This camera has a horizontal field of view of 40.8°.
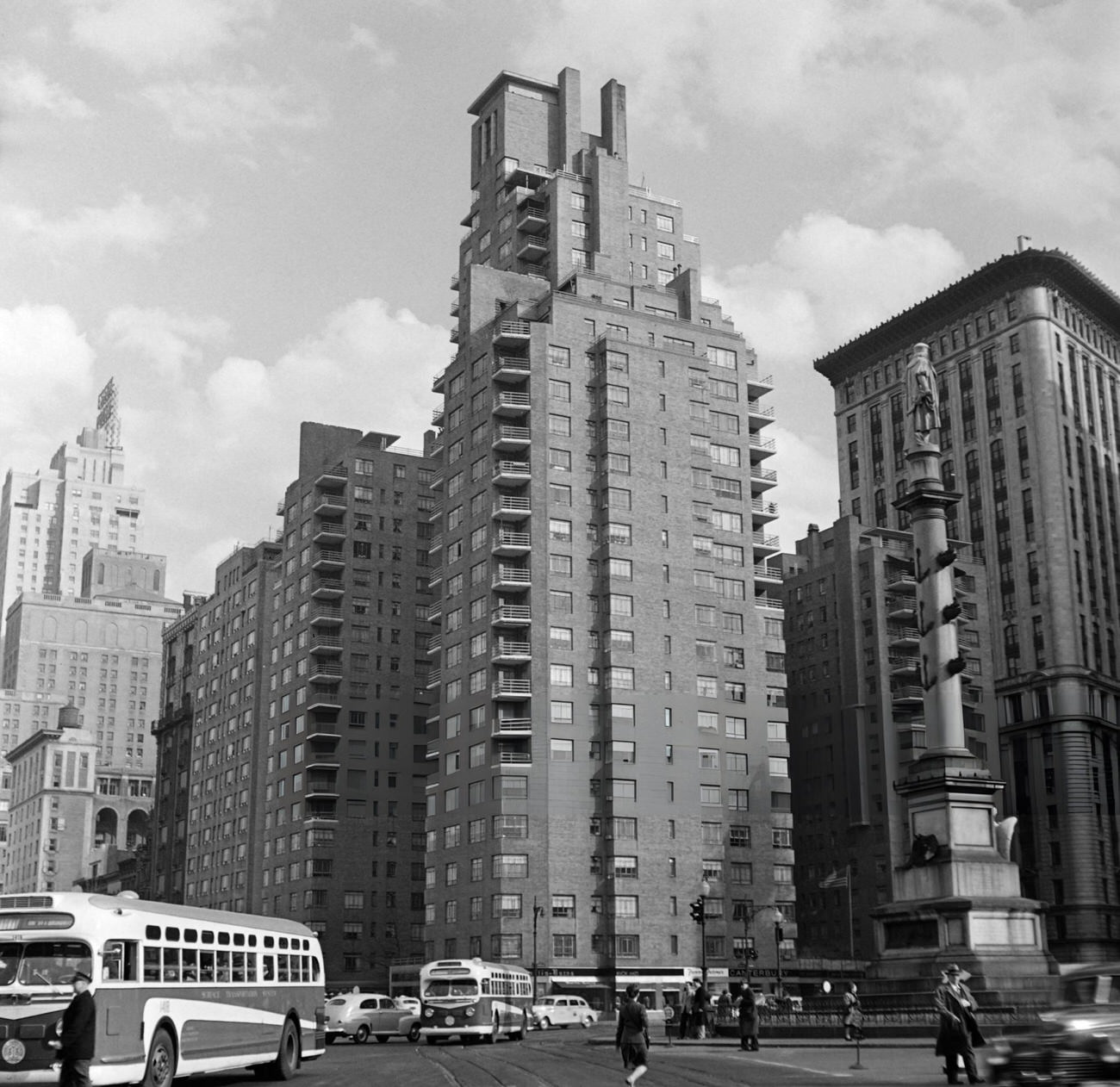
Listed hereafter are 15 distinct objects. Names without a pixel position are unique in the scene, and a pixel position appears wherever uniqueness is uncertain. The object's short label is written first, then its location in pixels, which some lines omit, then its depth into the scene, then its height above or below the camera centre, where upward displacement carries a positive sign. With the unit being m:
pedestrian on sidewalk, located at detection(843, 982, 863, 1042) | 35.70 -2.59
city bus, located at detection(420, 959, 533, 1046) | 52.31 -3.05
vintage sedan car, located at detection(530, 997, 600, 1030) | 69.25 -4.66
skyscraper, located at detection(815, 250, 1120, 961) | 125.00 +35.07
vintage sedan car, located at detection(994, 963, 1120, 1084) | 20.19 -1.80
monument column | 50.12 +1.78
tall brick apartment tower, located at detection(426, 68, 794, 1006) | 96.38 +18.35
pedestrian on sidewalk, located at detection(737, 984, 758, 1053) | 41.50 -3.12
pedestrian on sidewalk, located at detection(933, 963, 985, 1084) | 26.50 -2.06
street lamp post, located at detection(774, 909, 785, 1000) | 85.31 -2.13
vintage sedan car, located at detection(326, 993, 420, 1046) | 56.56 -3.93
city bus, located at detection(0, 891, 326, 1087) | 21.75 -1.12
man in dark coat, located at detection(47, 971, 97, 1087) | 19.55 -1.59
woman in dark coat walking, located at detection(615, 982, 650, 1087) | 27.42 -2.31
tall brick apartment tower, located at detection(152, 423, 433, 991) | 119.38 +16.15
